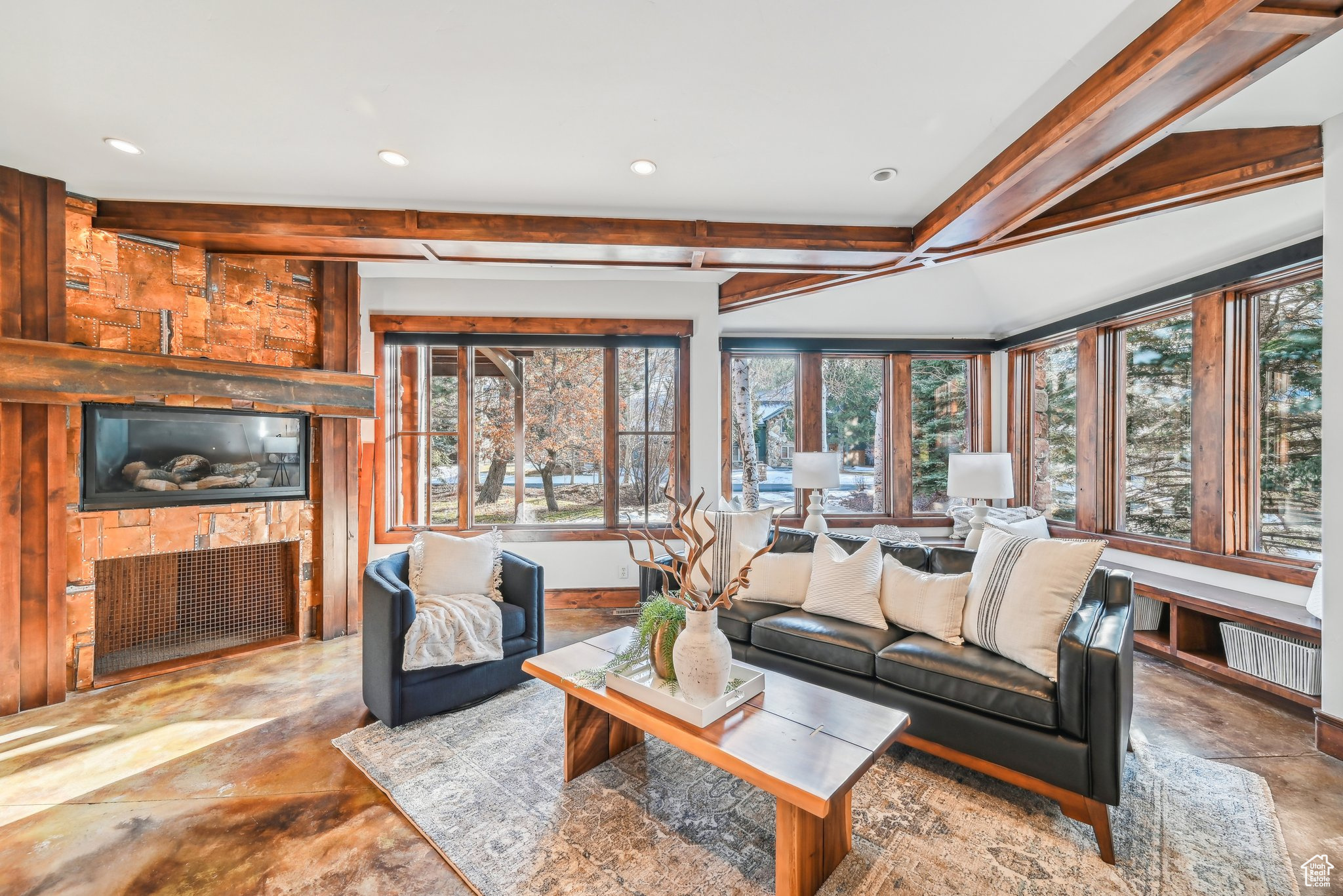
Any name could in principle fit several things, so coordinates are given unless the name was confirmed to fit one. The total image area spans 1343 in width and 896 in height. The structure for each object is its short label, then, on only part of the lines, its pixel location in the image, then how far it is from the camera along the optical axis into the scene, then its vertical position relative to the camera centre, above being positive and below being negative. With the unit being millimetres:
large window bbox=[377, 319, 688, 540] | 4578 +112
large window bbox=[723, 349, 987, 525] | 5211 +223
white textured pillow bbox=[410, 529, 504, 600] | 3082 -678
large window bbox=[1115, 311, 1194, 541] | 3695 +140
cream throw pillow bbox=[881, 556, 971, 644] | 2453 -721
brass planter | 2008 -778
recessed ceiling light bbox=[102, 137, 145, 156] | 2393 +1334
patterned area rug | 1689 -1326
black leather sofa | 1822 -958
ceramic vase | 1852 -729
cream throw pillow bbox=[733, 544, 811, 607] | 3053 -746
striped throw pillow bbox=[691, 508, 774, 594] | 3266 -541
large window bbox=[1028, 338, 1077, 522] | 4598 +138
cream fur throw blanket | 2590 -921
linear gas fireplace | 3027 -58
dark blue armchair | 2535 -1070
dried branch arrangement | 1886 -465
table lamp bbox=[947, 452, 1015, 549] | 3912 -225
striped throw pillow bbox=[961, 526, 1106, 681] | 2117 -614
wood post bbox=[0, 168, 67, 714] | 2727 -152
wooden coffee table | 1512 -906
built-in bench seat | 2736 -926
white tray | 1798 -865
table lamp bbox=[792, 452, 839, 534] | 4344 -192
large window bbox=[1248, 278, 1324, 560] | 3021 +153
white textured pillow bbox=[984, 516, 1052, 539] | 3996 -603
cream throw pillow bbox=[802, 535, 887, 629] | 2705 -709
